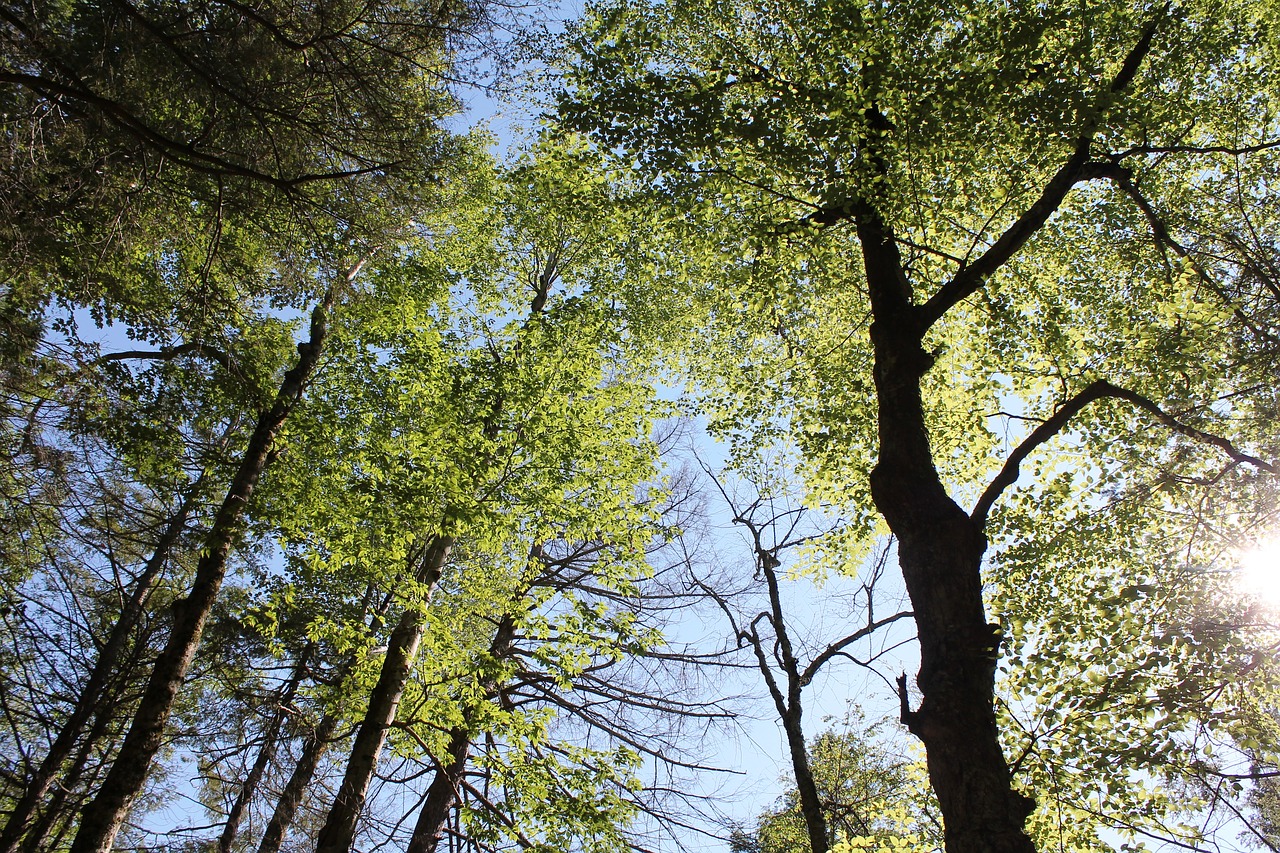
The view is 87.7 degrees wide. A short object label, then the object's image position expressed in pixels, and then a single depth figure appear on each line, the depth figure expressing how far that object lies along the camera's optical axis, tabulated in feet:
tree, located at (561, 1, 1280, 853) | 19.36
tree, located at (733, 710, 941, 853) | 23.13
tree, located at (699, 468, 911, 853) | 30.04
